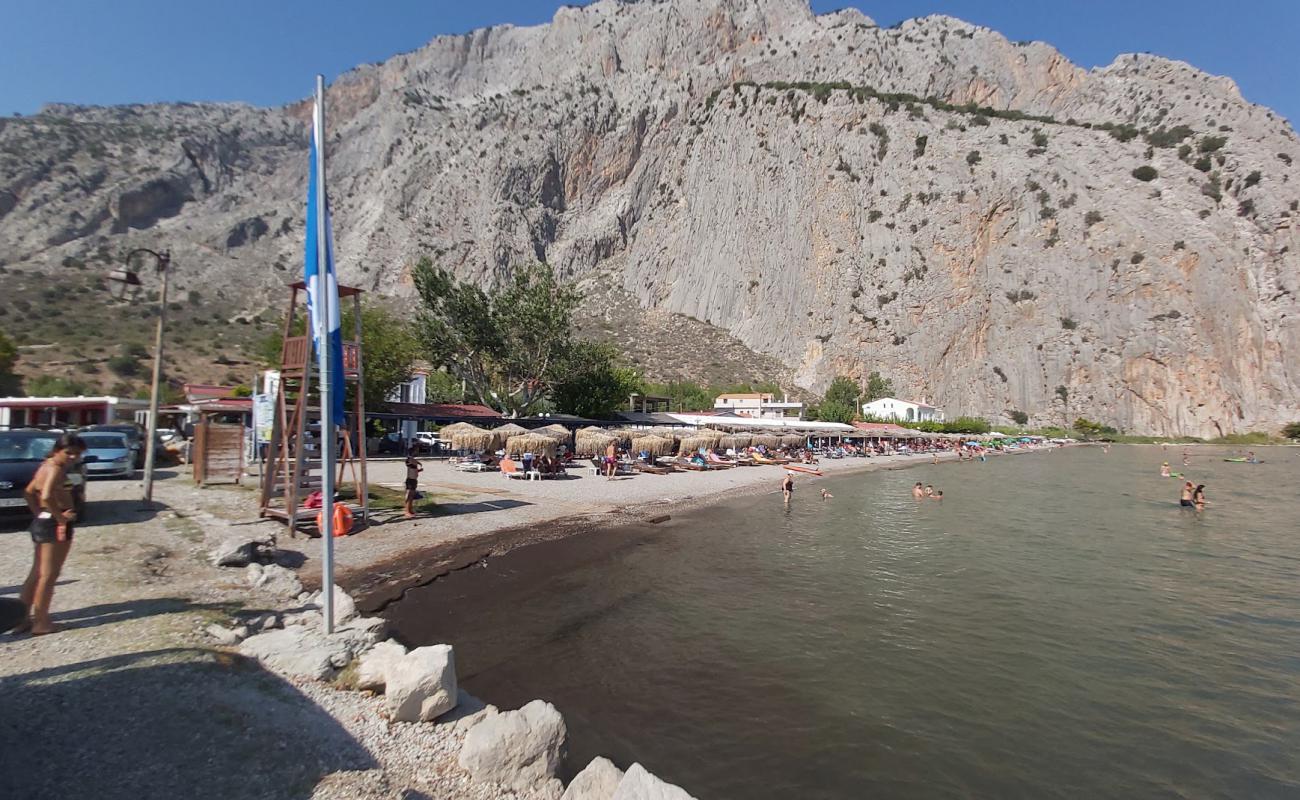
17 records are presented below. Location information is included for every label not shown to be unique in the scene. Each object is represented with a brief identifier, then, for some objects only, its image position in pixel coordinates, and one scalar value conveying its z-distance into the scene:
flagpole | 5.56
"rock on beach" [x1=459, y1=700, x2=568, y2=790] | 4.43
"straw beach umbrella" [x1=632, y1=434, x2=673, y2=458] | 31.20
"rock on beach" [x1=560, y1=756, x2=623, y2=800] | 4.20
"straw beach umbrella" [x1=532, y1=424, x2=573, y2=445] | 27.15
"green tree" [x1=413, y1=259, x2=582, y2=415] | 35.91
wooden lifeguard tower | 10.41
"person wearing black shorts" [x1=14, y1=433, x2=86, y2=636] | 5.32
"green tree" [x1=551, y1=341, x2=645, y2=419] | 38.75
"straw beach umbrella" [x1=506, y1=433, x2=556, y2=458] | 25.02
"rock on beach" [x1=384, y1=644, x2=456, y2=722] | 4.96
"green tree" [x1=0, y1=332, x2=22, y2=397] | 40.38
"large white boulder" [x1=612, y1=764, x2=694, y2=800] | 3.95
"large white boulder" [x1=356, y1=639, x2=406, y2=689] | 5.34
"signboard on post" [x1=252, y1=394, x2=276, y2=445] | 15.88
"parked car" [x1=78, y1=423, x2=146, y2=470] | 17.52
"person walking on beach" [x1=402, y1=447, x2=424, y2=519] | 13.78
